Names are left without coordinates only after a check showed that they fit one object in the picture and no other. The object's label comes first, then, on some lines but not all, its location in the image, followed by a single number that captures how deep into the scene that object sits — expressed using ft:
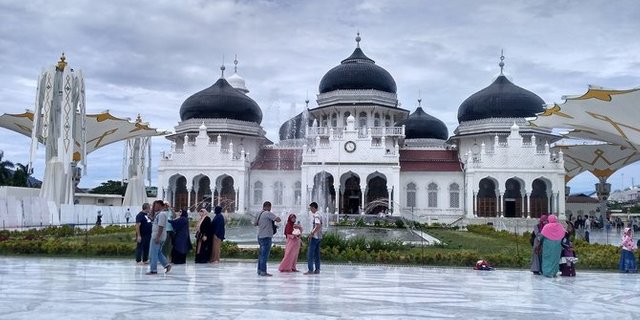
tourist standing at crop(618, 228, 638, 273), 46.73
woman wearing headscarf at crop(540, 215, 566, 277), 41.93
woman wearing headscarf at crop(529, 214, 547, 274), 43.80
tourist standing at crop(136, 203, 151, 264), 43.89
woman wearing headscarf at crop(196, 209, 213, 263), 44.80
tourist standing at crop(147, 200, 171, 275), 37.11
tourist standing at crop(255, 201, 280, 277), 38.37
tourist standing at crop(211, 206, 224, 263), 44.70
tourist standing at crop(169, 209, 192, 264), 43.93
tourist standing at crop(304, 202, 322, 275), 39.34
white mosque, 133.28
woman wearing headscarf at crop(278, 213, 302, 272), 40.45
